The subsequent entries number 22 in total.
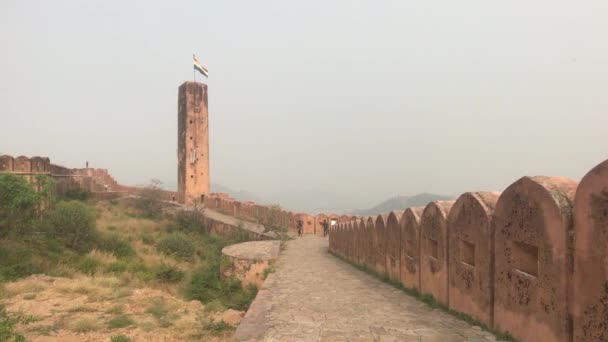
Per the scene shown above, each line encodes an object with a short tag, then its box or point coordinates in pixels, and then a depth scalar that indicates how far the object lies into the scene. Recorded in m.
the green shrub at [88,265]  11.42
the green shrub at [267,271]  10.84
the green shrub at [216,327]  6.05
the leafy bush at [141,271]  11.58
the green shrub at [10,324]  4.78
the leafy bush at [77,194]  24.73
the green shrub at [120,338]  5.27
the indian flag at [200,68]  34.91
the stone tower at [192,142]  31.33
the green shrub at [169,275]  12.07
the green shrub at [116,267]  11.80
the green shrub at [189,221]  23.12
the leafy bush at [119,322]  6.27
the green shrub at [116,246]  14.33
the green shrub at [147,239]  17.59
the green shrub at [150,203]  26.41
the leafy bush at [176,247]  16.41
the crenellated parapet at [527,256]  2.88
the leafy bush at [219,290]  9.77
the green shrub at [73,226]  13.82
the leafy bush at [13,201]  11.60
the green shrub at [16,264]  9.70
